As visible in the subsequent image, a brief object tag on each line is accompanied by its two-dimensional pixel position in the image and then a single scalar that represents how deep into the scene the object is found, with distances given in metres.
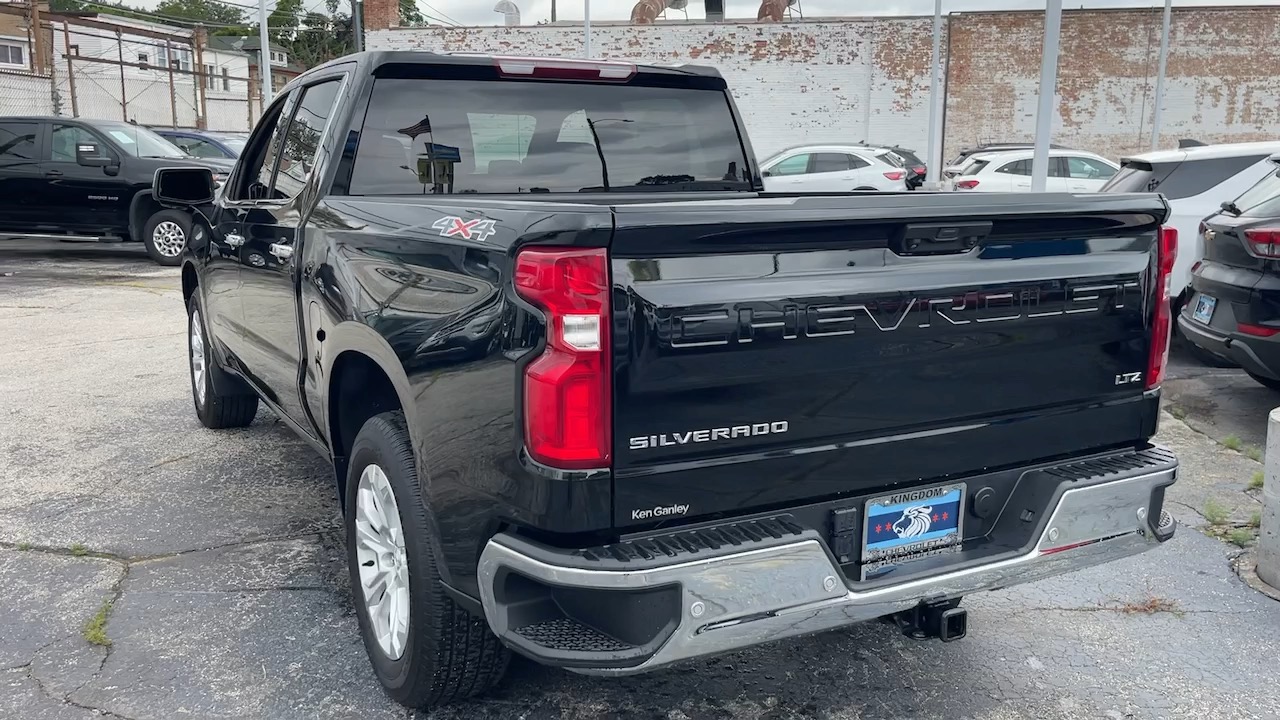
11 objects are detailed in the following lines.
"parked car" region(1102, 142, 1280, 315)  8.04
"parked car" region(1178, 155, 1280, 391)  5.78
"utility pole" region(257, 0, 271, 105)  20.95
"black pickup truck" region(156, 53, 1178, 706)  2.30
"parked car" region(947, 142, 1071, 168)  22.04
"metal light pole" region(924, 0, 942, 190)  27.67
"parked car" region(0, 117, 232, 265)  13.91
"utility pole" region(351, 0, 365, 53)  27.97
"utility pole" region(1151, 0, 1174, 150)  27.70
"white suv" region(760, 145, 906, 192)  19.44
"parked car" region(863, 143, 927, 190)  17.11
